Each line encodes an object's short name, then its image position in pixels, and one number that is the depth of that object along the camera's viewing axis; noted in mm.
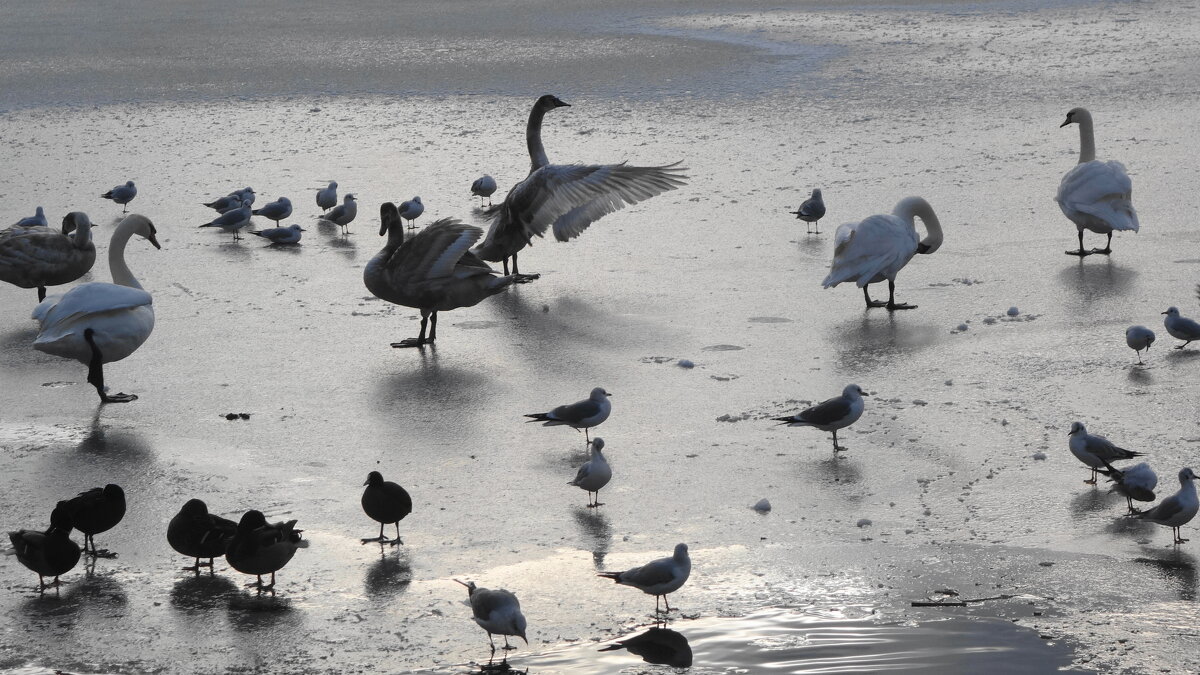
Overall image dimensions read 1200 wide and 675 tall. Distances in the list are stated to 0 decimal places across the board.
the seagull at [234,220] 26453
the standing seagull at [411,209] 26781
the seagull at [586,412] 15328
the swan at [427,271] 19937
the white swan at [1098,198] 23266
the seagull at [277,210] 26891
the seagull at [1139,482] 12969
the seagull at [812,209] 25078
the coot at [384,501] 12789
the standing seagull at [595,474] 13562
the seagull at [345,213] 26389
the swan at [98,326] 17328
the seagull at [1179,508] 12273
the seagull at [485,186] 28141
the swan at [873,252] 20922
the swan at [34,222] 25267
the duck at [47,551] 11977
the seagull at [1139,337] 17547
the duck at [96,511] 12570
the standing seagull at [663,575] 11234
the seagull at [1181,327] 17891
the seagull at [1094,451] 13750
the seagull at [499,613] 10562
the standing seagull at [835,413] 14961
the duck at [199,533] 12305
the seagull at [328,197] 27984
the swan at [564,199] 23391
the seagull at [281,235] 25875
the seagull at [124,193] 28859
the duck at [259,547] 11883
